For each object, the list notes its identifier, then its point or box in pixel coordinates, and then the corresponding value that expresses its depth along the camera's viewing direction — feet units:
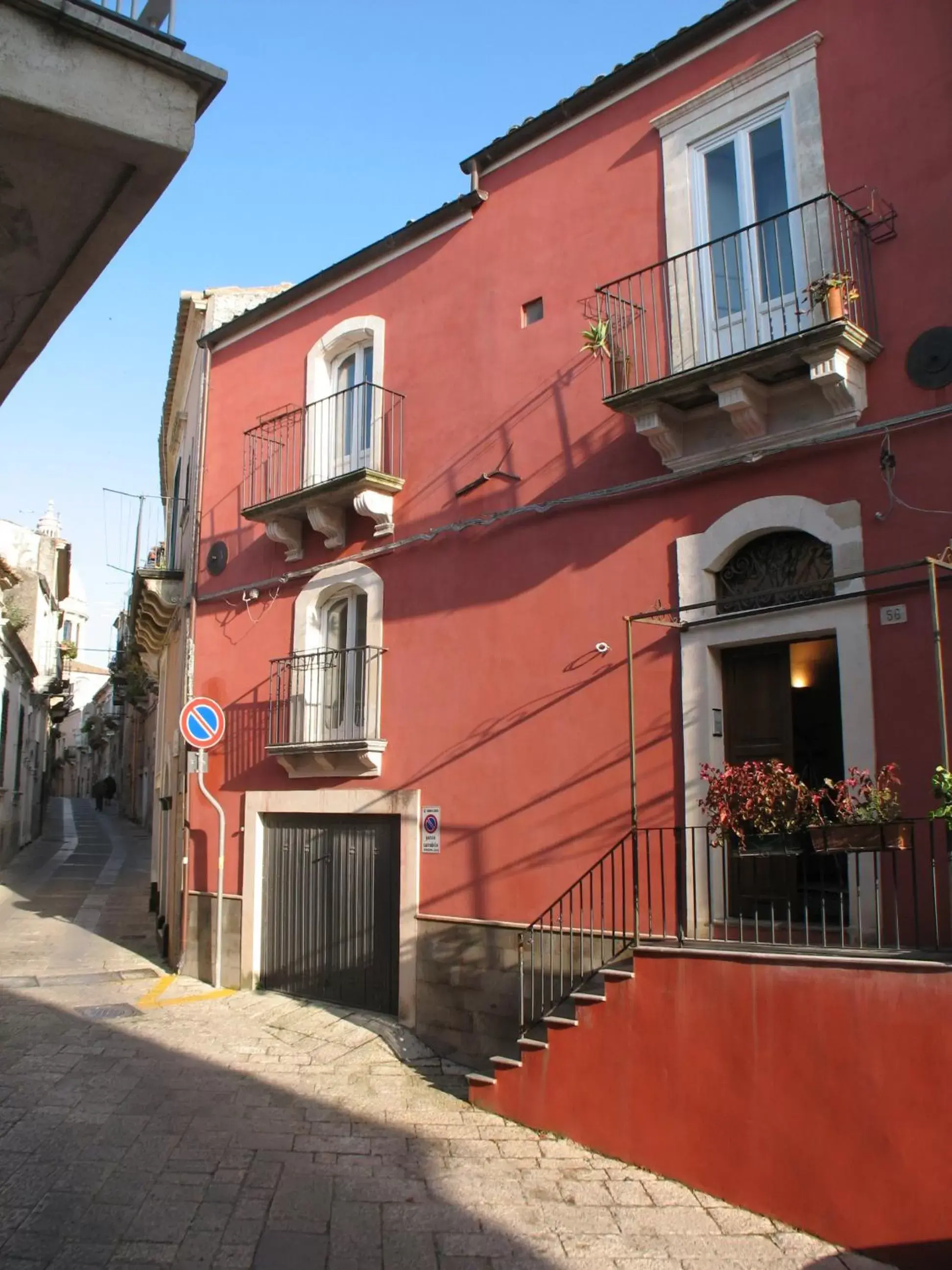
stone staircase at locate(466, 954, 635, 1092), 23.04
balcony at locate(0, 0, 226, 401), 10.71
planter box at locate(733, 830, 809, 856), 21.20
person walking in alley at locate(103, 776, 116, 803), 173.78
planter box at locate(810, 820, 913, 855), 19.90
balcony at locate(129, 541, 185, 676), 49.06
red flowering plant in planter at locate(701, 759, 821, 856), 21.30
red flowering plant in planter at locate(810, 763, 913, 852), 19.93
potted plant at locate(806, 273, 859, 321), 23.09
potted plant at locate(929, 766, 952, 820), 18.53
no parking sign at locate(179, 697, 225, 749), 39.04
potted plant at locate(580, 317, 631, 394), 28.02
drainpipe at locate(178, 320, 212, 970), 41.75
